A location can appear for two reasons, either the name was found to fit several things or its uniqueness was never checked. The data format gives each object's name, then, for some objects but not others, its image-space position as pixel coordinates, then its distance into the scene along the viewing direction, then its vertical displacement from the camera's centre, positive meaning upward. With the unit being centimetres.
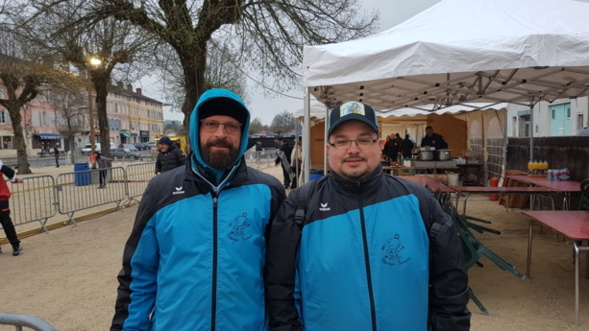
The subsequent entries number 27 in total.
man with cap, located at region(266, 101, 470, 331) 168 -47
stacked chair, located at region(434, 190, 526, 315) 406 -110
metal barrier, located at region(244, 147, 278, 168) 2830 -115
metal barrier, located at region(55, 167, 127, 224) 1088 -119
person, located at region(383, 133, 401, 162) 1505 -34
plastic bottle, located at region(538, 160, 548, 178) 857 -64
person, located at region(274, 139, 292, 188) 1490 -90
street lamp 1813 +92
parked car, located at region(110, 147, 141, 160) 4309 -92
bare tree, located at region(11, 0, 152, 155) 946 +274
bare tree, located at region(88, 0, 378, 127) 927 +276
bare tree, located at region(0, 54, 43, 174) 2050 +284
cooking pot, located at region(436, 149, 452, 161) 1034 -40
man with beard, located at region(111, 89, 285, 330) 171 -41
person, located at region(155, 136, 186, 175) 981 -30
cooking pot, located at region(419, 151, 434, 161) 1034 -42
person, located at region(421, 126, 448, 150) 1209 -4
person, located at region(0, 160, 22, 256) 654 -101
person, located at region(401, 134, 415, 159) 1434 -30
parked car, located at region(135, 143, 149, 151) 6034 -30
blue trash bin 1142 -92
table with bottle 638 -81
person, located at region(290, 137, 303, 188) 1444 -63
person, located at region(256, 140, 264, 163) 2759 -85
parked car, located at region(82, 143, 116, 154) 5224 -46
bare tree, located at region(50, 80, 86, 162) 2209 +300
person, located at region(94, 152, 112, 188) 1672 -61
